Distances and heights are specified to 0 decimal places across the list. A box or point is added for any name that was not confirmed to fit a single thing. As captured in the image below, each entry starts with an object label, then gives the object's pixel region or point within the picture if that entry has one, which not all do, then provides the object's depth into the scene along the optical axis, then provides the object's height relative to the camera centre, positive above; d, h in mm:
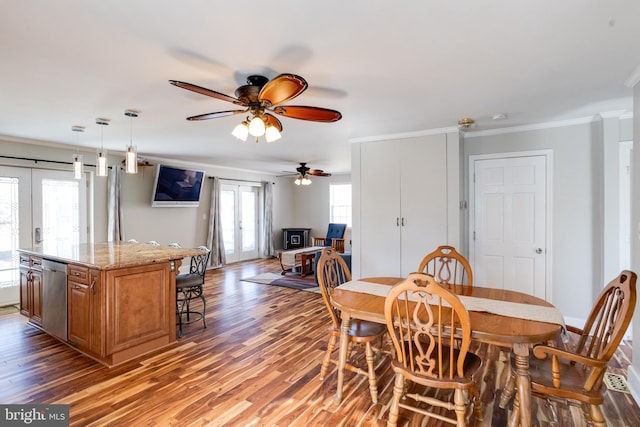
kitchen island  2768 -784
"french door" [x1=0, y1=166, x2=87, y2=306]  4465 +17
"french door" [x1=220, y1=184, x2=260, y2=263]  7891 -194
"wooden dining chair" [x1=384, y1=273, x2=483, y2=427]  1657 -798
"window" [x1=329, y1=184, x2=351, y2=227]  8992 +260
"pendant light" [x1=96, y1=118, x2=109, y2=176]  3322 +516
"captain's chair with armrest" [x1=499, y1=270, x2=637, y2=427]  1610 -851
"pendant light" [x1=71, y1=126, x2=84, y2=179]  3633 +542
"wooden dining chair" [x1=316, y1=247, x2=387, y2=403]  2281 -886
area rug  5554 -1275
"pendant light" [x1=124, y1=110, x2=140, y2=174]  3264 +580
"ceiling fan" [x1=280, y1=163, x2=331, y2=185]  6582 +821
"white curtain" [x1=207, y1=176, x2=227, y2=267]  7270 -433
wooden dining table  1718 -651
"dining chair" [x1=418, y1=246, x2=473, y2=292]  2828 -436
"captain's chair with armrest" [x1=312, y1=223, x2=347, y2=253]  7578 -627
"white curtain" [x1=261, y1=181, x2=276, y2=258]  8844 -225
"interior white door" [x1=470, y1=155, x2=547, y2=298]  3826 -155
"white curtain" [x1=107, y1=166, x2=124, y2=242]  5469 +116
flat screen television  6109 +533
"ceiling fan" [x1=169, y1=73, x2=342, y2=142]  2012 +748
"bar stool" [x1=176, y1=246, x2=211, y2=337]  3572 -783
